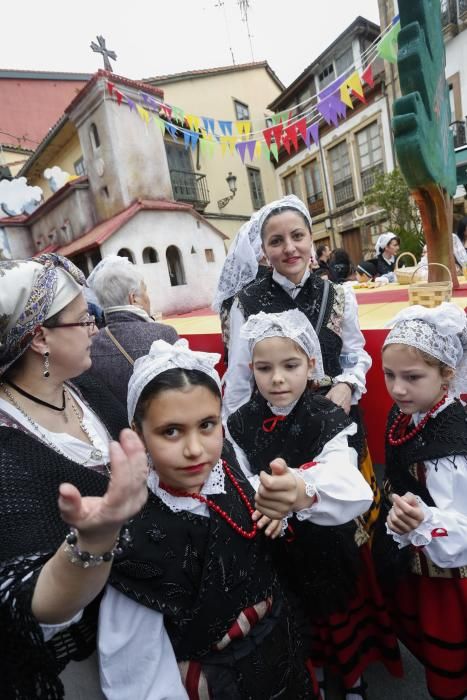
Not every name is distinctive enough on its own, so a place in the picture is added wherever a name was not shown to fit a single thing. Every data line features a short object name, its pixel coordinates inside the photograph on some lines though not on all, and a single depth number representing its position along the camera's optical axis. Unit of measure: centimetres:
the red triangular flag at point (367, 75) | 447
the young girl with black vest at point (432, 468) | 138
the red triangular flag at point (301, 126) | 552
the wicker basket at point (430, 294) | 235
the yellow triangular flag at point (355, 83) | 448
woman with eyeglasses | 75
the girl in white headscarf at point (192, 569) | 105
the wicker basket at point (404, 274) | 396
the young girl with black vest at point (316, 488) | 127
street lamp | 1583
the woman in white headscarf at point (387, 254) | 590
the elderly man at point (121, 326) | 212
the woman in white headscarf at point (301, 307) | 198
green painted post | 262
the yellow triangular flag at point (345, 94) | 469
